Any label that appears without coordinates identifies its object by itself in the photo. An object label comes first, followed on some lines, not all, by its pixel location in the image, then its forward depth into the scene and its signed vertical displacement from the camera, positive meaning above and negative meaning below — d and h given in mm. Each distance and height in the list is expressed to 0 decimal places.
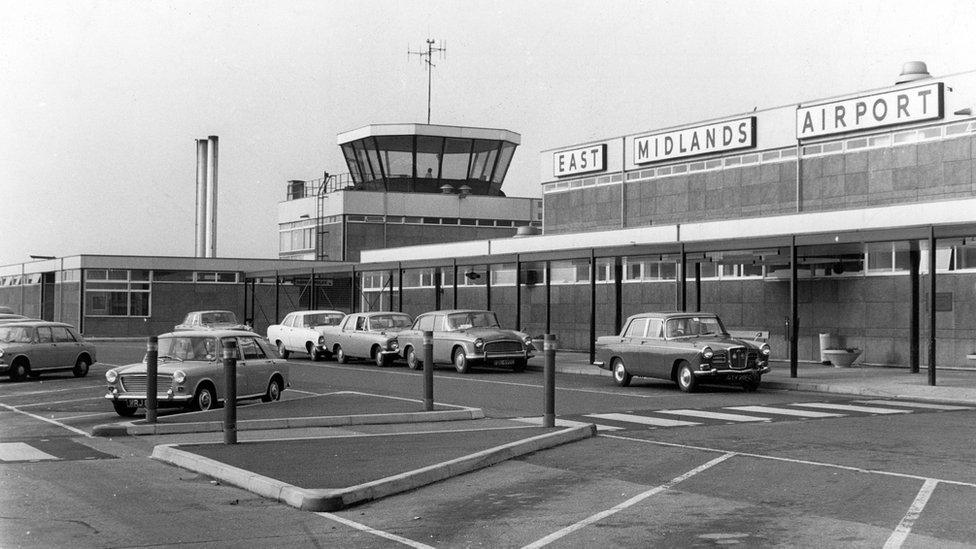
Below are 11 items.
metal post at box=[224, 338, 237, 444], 14531 -1135
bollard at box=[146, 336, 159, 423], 17078 -1079
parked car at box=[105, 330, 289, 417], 19344 -1192
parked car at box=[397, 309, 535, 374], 31578 -932
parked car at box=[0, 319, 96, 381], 29391 -1178
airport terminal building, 31500 +2445
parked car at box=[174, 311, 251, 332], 40344 -538
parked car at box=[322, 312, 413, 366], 35344 -935
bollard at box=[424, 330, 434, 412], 18641 -1083
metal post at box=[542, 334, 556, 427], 16344 -1060
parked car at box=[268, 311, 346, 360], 39156 -897
